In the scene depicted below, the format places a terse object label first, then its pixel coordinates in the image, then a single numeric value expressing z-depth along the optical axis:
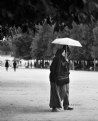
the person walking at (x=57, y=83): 14.30
